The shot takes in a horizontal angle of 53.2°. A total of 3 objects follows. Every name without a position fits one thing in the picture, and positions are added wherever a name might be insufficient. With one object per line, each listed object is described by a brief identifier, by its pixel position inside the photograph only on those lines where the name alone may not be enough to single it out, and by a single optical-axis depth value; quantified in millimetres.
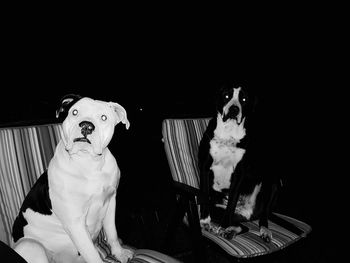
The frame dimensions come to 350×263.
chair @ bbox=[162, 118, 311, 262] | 1871
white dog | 1523
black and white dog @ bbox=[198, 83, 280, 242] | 2365
